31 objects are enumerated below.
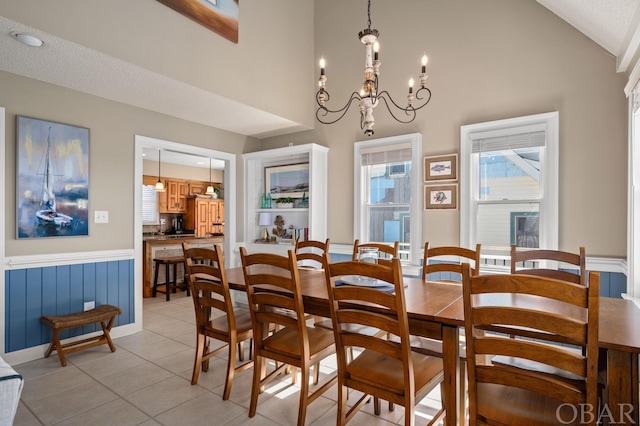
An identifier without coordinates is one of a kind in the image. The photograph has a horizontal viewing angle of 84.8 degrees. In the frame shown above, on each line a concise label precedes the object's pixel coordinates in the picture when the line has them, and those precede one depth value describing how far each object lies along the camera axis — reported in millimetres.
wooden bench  3047
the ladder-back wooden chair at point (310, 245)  3166
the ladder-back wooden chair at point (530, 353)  1226
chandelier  2211
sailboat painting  3111
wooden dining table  1316
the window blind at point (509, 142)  3242
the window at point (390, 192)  3908
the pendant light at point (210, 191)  8602
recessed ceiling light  2436
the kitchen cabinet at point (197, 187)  9398
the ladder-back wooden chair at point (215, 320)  2410
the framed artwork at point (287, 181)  4848
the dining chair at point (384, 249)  2994
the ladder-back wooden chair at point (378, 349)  1645
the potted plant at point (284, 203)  4908
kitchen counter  5680
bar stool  5461
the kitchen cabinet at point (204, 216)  9258
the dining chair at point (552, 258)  2258
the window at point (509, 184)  3168
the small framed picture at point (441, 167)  3643
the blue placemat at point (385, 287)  2184
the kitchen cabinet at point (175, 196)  8836
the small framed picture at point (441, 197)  3654
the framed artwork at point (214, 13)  3244
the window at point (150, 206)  8570
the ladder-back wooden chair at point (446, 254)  2674
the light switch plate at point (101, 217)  3632
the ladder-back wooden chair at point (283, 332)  2055
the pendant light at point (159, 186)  7861
